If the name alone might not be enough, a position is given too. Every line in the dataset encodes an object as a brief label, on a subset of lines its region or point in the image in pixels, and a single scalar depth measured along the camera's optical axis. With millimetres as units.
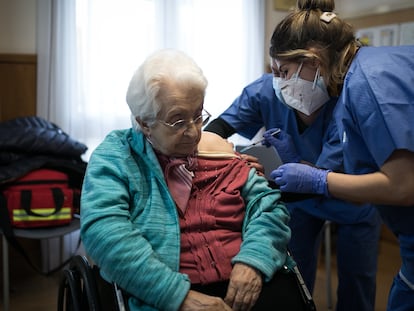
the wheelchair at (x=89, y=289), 1181
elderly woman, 1157
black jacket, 2322
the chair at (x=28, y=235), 2211
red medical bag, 2225
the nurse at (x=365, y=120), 1150
